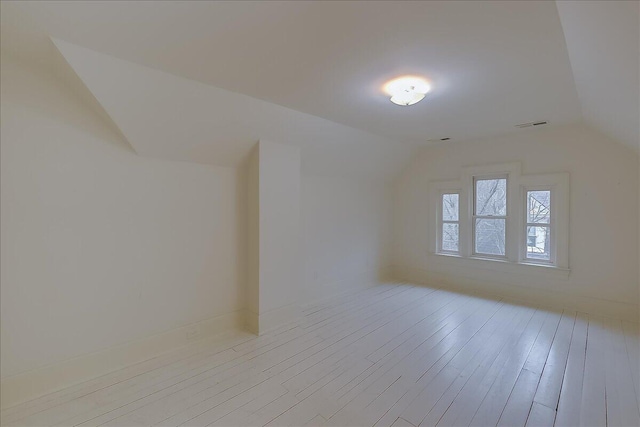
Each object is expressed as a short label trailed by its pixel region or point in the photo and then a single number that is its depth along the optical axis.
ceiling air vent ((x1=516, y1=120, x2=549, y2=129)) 3.60
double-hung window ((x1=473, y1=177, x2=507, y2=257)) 4.48
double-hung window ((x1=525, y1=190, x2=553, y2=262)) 4.10
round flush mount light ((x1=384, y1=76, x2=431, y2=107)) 2.35
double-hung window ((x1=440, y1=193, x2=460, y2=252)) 5.00
